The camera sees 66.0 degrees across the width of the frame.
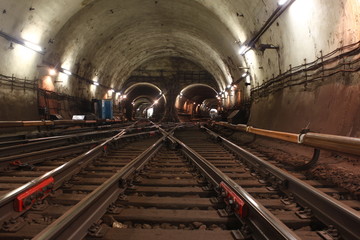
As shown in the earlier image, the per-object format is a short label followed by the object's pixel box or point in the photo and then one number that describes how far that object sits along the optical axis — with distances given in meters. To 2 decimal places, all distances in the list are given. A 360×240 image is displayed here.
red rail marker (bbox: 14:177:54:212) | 2.50
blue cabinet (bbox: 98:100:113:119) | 17.72
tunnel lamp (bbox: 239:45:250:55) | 10.88
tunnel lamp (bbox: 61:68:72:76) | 13.42
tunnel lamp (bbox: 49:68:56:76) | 12.40
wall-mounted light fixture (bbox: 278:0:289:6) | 6.75
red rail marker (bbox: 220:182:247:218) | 2.31
